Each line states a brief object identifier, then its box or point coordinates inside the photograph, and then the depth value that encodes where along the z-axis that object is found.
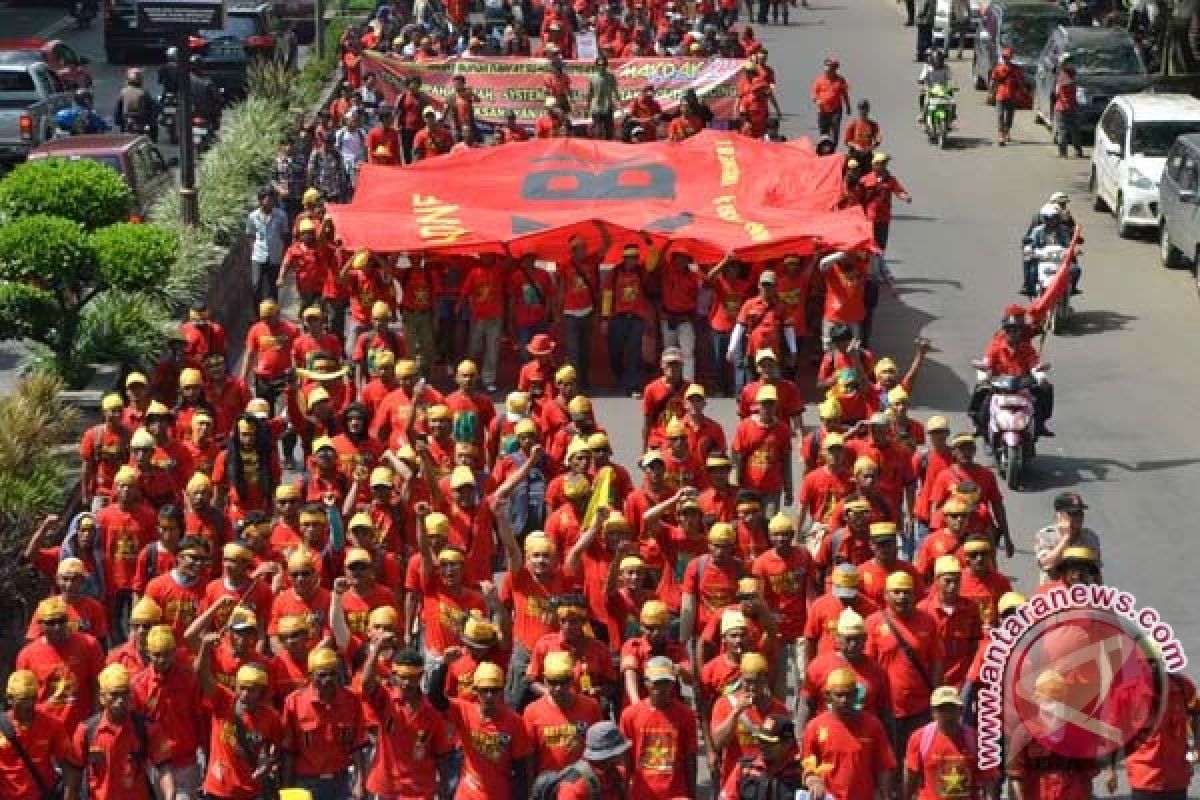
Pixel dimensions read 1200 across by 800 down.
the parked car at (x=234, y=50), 42.72
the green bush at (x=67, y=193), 24.08
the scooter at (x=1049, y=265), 27.09
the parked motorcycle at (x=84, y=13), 54.72
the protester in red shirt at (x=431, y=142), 31.00
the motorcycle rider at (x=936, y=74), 39.50
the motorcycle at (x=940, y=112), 39.38
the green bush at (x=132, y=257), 23.42
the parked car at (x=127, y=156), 29.47
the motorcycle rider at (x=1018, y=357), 21.94
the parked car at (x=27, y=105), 35.81
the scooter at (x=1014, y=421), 21.75
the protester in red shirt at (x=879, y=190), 27.64
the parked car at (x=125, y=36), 47.84
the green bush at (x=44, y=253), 22.83
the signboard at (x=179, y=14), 38.66
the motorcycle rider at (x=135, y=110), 38.00
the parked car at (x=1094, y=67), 38.50
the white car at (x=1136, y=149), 32.41
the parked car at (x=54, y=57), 38.62
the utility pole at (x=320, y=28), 42.06
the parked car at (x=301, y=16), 51.06
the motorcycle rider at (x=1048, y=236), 27.25
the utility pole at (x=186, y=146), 27.47
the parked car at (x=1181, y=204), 29.62
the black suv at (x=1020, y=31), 42.69
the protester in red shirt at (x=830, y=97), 37.03
